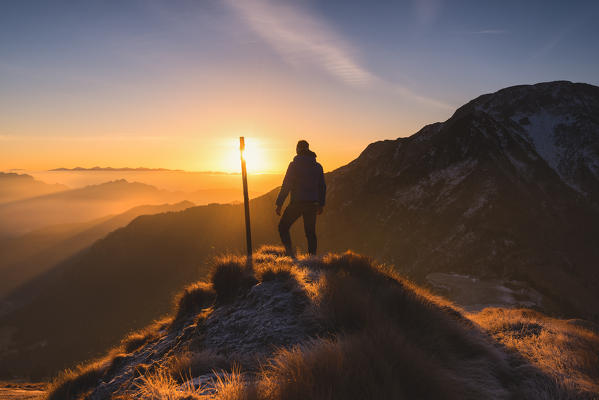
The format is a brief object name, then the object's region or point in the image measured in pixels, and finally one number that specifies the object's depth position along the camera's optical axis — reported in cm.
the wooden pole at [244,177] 840
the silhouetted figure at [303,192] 716
